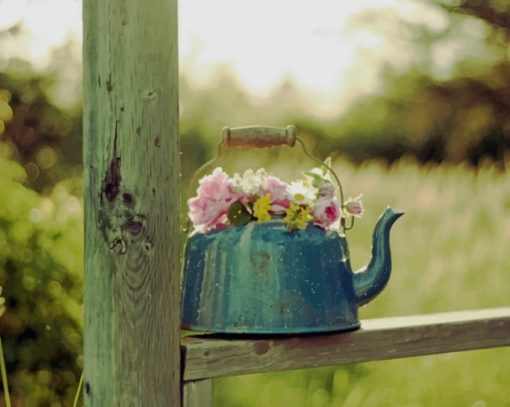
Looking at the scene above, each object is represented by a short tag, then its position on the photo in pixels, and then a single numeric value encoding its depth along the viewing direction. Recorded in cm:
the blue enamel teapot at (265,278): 200
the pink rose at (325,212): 205
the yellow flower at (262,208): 204
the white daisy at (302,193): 205
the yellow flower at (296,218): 203
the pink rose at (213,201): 205
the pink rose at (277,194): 205
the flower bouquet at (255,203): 204
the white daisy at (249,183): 205
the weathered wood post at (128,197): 190
